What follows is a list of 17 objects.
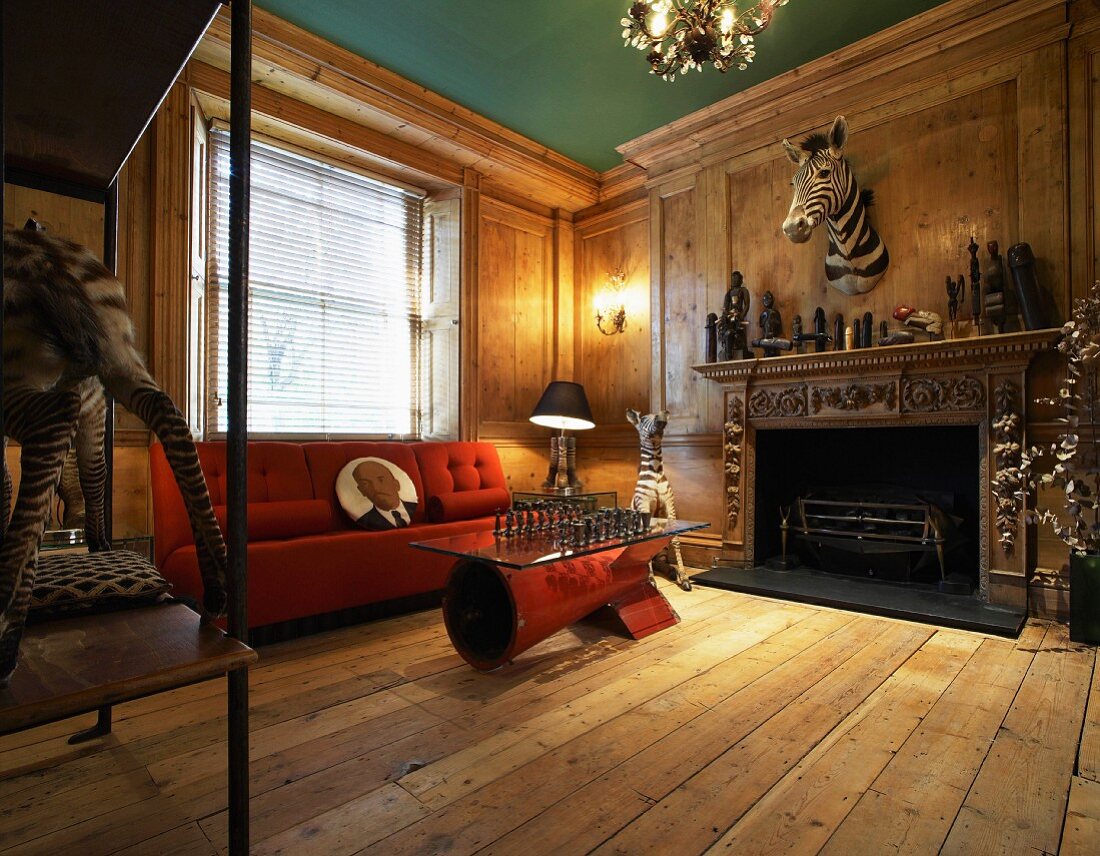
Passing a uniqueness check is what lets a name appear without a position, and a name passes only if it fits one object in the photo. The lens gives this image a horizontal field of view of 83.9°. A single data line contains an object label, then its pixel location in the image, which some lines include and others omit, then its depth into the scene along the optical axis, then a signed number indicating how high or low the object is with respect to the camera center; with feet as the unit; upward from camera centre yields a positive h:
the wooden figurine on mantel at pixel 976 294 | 10.70 +2.38
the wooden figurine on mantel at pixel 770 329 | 13.00 +2.20
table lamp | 15.12 +0.29
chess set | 8.87 -1.44
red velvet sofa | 8.91 -1.68
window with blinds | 12.49 +3.01
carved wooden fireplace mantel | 10.37 +0.58
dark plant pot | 8.96 -2.53
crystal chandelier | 8.59 +5.77
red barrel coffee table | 7.71 -2.18
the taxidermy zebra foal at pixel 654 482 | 12.60 -1.04
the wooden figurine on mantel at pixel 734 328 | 13.70 +2.31
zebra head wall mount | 11.89 +4.32
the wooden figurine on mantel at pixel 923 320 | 11.21 +2.02
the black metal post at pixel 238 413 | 3.34 +0.12
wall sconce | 17.26 +3.60
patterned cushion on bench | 3.56 -0.92
